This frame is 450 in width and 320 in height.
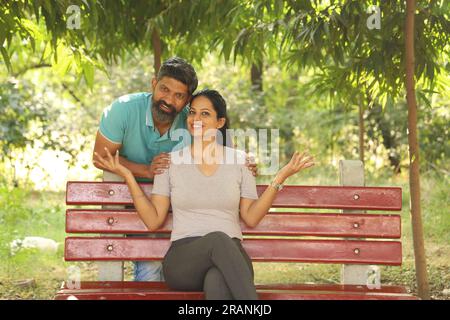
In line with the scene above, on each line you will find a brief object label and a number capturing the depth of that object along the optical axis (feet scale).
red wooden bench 13.12
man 13.30
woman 11.96
